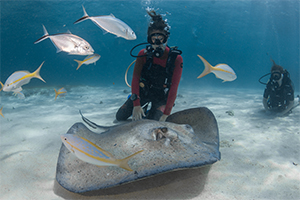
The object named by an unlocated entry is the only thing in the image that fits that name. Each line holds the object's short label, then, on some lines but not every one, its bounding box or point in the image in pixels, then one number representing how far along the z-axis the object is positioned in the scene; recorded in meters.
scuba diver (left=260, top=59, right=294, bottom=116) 5.42
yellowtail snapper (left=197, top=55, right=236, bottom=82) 3.45
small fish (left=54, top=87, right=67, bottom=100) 5.50
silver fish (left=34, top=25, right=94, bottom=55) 2.79
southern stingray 1.29
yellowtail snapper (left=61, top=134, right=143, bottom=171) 1.16
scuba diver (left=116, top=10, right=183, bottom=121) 3.32
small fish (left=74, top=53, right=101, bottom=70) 4.07
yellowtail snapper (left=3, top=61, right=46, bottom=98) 2.94
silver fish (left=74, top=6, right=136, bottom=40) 3.04
